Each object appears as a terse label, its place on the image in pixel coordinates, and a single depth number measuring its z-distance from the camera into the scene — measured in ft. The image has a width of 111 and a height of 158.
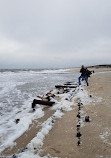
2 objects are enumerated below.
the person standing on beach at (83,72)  48.80
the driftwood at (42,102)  26.45
